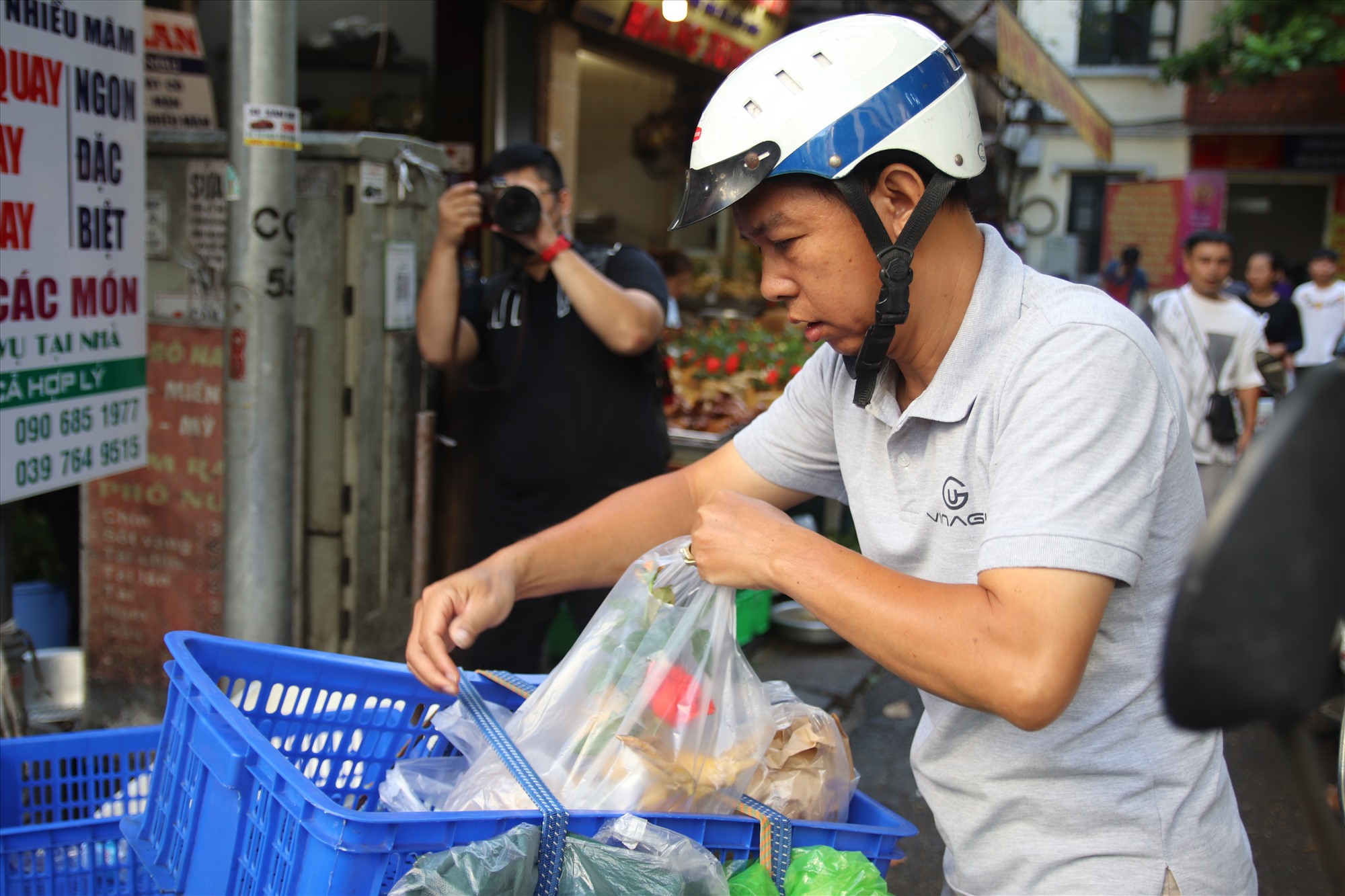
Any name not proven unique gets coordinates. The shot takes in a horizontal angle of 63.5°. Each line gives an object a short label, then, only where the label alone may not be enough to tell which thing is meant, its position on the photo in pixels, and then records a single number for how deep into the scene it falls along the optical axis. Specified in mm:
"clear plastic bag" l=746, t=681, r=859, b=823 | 1589
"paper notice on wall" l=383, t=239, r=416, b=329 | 4137
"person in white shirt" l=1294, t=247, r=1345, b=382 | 11180
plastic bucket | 4562
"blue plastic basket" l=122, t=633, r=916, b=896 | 1234
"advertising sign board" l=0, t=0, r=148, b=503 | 2496
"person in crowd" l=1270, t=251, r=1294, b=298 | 11211
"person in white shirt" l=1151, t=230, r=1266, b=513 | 5961
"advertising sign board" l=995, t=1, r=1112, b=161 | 7891
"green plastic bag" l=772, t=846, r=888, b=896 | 1425
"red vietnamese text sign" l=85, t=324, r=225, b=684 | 3955
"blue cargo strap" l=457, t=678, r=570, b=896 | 1338
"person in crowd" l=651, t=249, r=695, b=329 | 7539
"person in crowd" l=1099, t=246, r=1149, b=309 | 15656
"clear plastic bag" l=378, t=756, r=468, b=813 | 1612
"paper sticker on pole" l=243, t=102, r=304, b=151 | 2666
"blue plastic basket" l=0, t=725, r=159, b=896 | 1872
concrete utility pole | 2678
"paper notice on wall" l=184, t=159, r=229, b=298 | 3869
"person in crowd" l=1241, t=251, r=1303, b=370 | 10250
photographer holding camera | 3535
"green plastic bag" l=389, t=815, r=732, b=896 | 1229
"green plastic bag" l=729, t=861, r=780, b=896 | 1424
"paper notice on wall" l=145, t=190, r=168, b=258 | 3941
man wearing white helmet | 1255
